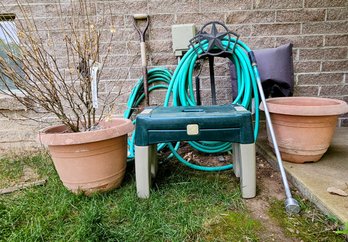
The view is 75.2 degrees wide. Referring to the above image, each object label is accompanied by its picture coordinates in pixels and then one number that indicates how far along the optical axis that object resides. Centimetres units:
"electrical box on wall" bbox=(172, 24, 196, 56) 189
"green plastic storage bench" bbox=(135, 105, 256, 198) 116
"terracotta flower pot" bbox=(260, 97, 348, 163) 129
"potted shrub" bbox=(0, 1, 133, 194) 122
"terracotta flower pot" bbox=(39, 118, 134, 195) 119
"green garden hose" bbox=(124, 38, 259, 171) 156
